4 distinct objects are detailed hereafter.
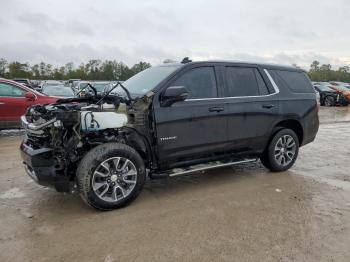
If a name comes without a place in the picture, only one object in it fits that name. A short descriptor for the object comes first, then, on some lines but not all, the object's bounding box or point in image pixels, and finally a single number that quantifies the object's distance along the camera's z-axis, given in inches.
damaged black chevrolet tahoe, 174.1
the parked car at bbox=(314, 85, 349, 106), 979.3
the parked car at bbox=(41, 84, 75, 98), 529.5
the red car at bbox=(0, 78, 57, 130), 398.9
